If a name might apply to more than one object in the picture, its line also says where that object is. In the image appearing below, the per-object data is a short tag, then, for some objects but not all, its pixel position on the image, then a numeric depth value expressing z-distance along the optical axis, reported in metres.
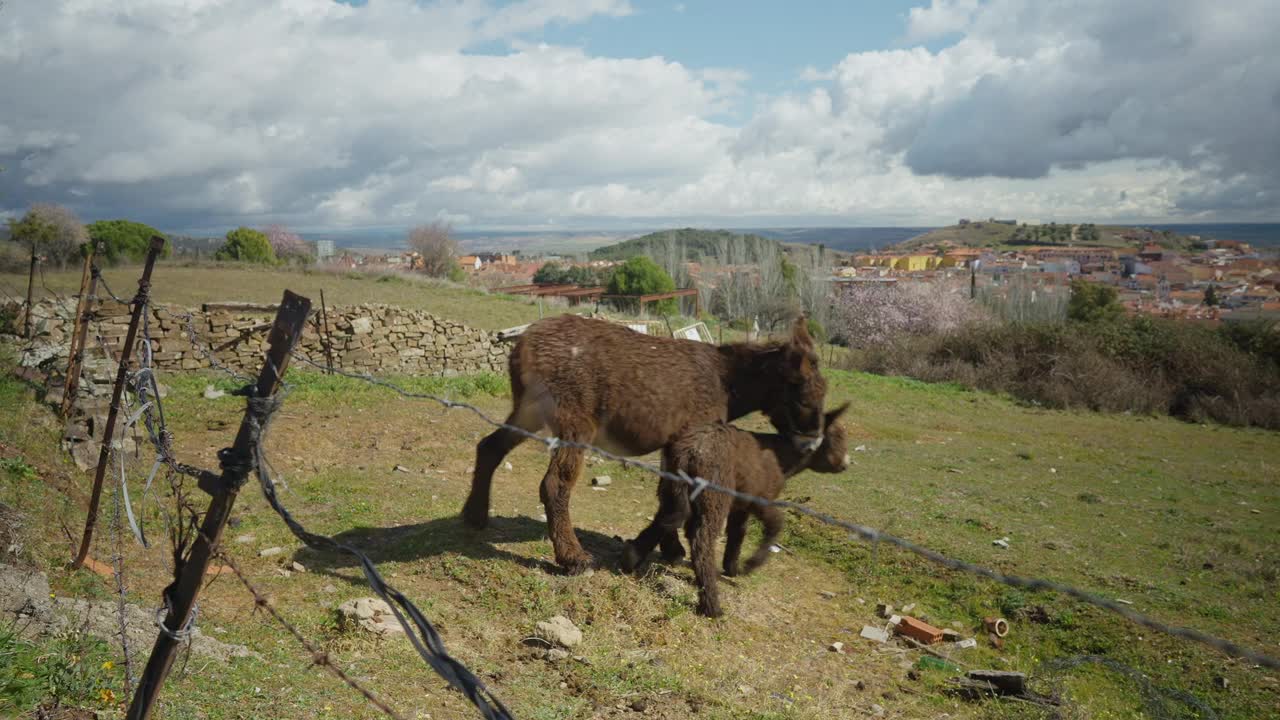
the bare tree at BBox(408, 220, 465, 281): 53.62
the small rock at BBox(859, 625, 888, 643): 6.98
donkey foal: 6.88
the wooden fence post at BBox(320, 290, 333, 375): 16.36
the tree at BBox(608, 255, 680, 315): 44.81
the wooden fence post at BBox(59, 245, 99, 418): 7.22
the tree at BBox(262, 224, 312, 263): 51.75
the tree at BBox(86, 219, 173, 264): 38.00
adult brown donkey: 7.08
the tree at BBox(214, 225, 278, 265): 44.03
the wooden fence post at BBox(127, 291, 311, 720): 2.94
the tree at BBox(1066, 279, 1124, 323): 48.75
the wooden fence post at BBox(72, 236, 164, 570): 5.16
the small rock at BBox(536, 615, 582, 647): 5.92
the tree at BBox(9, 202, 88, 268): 33.28
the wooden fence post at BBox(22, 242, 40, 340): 13.83
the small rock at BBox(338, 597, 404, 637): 5.68
